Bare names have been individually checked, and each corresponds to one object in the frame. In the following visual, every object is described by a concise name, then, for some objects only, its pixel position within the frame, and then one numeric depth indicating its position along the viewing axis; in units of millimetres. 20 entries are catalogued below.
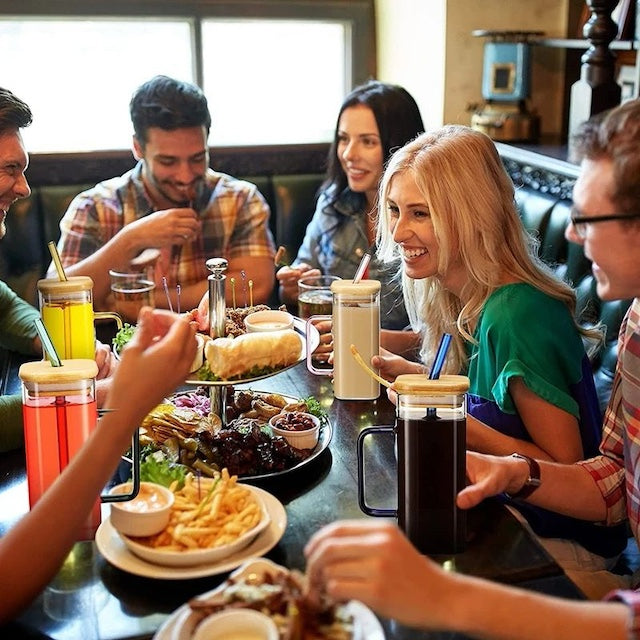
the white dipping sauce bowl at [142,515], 1211
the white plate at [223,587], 959
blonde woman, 1685
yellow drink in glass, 1744
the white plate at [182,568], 1170
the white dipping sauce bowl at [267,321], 1743
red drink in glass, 1285
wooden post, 2852
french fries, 1207
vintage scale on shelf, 3338
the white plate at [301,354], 1478
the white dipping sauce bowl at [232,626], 926
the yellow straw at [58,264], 1664
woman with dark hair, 2904
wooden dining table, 1101
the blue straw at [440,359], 1224
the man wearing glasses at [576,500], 856
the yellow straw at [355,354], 1425
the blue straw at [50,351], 1290
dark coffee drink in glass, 1229
